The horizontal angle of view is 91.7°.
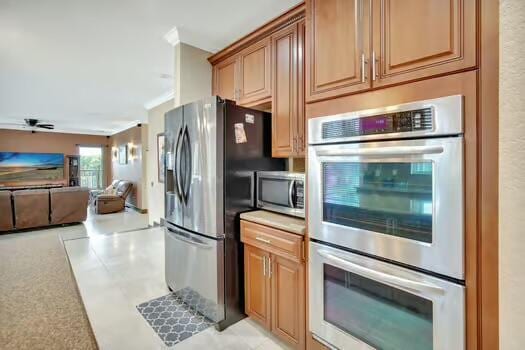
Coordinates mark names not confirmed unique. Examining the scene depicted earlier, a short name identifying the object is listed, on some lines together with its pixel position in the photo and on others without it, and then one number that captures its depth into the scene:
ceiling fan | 7.01
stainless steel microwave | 1.91
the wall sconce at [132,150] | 7.83
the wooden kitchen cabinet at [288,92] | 2.04
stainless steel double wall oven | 1.04
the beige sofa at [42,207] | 5.04
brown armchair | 7.23
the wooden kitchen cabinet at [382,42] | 1.04
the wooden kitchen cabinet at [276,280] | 1.67
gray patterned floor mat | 1.99
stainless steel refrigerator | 2.00
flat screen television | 8.10
